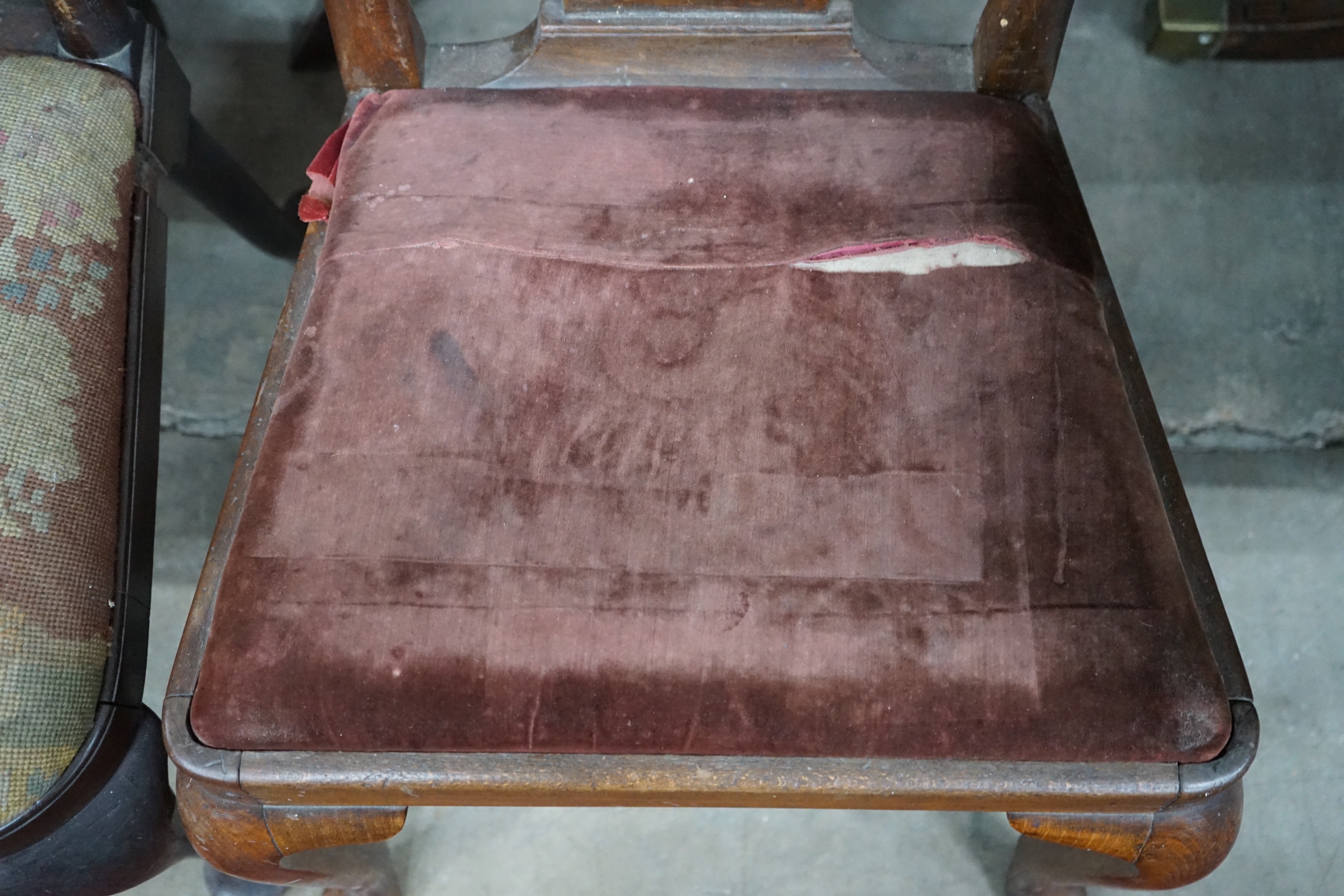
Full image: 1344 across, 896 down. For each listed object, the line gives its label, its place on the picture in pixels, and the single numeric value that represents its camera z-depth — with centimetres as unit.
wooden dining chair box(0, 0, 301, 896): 76
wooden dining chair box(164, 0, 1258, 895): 67
